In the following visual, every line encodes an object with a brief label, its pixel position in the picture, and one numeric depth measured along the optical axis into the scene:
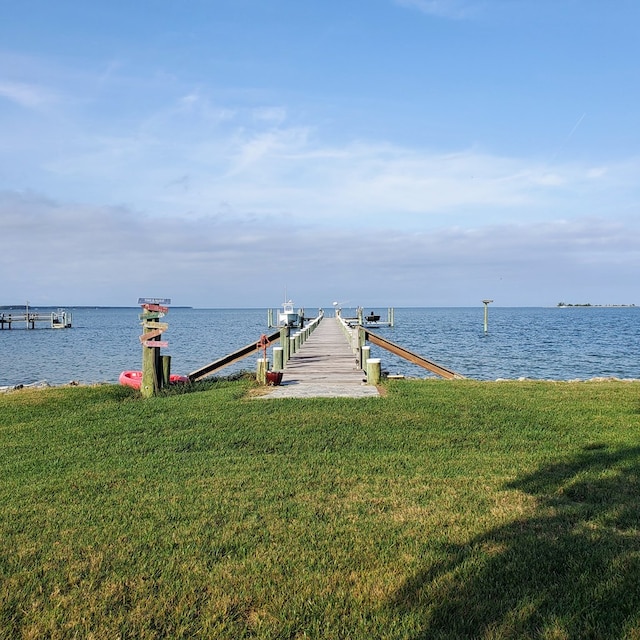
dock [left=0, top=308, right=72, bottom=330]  69.57
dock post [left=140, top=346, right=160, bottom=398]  12.36
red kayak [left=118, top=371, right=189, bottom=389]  14.41
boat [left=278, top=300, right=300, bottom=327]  48.31
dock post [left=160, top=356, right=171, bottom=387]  12.68
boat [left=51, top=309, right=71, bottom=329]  72.75
